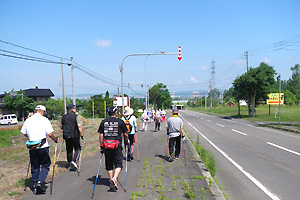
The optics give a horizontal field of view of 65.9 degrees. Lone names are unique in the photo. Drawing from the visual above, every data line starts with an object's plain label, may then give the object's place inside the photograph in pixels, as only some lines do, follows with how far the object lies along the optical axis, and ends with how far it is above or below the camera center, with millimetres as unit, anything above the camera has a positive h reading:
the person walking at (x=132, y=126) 7875 -852
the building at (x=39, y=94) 62228 +2550
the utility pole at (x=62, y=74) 30822 +3820
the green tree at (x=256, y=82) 35341 +2651
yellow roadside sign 37094 +151
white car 38344 -2583
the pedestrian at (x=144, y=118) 17672 -1282
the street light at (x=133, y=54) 17550 +3572
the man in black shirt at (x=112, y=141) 5000 -846
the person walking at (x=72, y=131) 6438 -808
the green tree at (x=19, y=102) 47031 +309
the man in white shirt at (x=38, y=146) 4820 -891
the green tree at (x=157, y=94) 70625 +2059
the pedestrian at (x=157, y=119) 18134 -1466
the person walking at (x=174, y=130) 7633 -969
